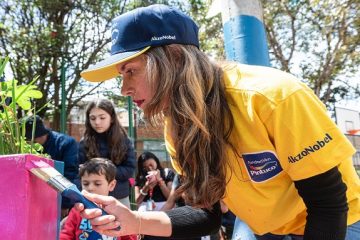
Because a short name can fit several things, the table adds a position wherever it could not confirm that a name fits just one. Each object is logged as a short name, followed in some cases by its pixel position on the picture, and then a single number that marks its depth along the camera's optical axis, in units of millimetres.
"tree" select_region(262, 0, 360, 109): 8852
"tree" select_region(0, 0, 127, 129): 8664
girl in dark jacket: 3404
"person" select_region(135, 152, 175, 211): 4469
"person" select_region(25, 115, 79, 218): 3269
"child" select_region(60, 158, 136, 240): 3035
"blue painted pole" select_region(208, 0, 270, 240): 2840
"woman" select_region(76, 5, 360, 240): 1101
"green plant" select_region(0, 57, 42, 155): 1012
